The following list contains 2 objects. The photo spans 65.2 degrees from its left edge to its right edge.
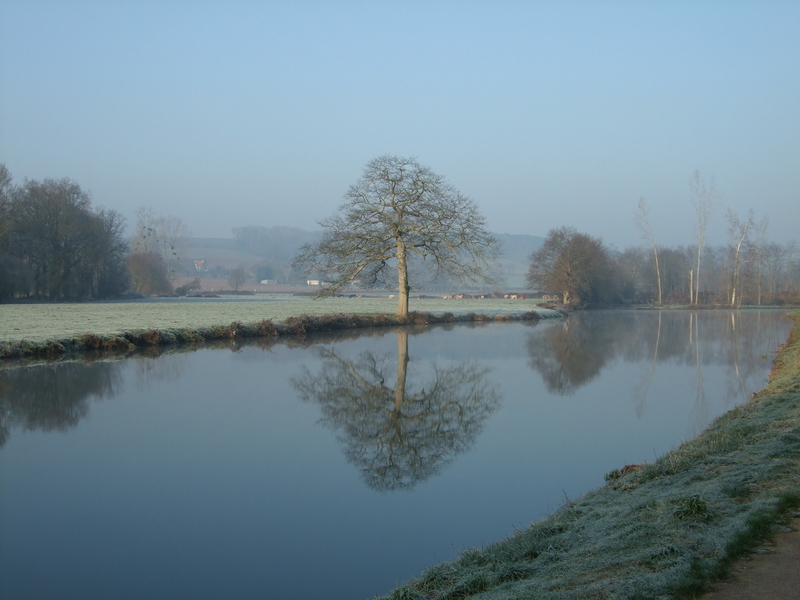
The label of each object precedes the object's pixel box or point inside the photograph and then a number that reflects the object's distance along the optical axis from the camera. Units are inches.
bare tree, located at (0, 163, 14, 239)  1705.0
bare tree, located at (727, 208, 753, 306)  2378.2
